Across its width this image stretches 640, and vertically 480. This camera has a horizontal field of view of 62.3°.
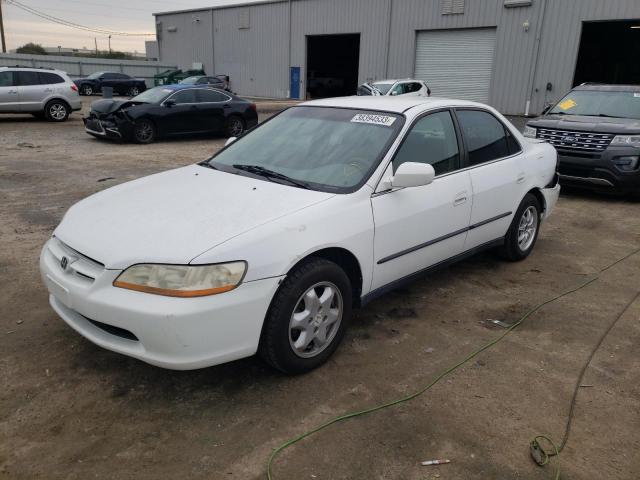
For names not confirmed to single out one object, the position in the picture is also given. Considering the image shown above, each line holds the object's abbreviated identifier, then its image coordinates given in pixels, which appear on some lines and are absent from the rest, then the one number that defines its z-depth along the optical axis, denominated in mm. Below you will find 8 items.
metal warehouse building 20484
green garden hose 2553
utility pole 42744
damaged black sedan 12801
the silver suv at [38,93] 15273
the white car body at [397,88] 17328
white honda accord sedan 2697
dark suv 7734
